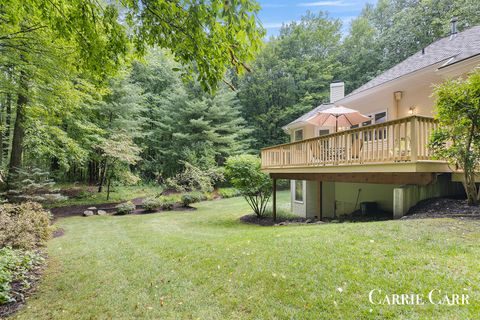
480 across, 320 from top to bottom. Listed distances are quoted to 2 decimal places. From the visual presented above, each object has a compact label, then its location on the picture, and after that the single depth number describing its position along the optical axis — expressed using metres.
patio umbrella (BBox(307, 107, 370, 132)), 9.01
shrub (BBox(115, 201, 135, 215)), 12.90
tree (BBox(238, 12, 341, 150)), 26.67
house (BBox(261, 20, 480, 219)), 5.49
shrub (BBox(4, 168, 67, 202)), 10.42
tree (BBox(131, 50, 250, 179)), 21.55
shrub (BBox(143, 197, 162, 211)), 13.49
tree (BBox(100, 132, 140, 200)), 15.07
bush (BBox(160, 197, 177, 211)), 14.17
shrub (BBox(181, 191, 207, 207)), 14.49
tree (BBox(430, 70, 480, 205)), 5.05
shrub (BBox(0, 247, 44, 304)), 3.75
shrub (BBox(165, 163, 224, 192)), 15.74
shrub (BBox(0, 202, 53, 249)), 5.65
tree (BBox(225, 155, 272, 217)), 11.32
